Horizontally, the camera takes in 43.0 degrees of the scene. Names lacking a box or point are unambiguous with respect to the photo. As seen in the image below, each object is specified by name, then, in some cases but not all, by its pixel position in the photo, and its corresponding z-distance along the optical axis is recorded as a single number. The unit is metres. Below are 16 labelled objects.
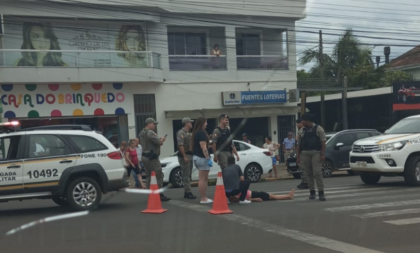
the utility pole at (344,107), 27.73
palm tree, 33.62
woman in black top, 10.77
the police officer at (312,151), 10.85
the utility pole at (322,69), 29.35
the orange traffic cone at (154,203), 9.82
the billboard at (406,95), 28.19
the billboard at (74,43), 21.86
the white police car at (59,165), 9.73
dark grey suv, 17.80
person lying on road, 10.92
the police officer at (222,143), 11.31
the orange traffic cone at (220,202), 9.53
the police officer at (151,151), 11.09
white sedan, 16.44
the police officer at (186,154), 11.41
